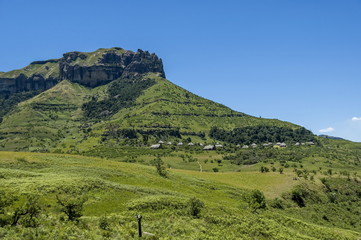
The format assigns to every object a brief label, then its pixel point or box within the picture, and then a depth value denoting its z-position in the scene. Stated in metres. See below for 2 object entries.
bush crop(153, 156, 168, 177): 102.31
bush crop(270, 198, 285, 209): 92.72
